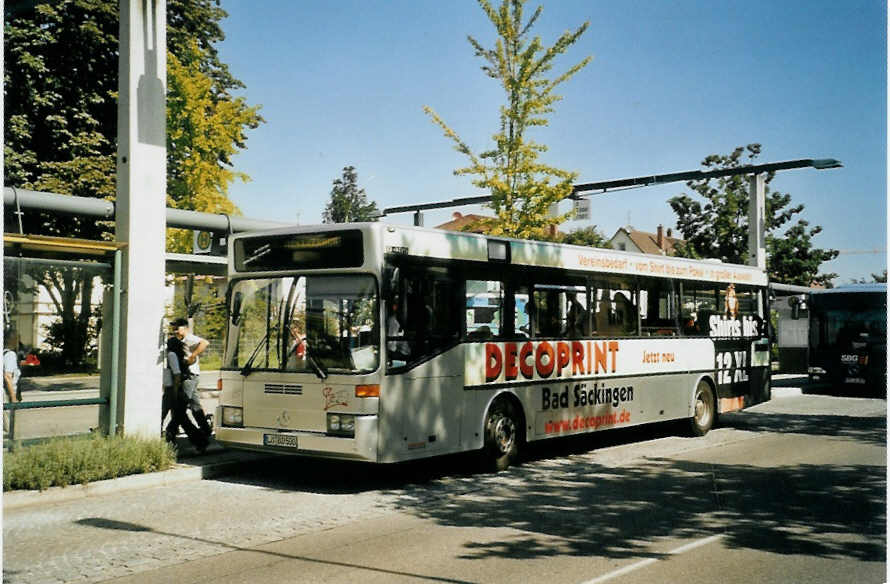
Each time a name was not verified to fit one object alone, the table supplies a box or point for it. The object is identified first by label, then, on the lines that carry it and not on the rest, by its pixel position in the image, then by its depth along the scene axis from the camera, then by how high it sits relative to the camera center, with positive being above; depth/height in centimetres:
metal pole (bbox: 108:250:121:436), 1105 -15
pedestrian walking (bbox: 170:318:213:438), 1215 -40
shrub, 941 -137
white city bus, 1009 -11
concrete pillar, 1107 +151
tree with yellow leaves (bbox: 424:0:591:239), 2191 +479
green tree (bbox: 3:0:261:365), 2497 +637
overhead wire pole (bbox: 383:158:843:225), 2358 +420
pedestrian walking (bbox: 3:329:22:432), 1044 -39
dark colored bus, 2633 +0
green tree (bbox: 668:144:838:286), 4528 +542
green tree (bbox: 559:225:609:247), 6159 +671
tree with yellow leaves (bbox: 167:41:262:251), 2480 +527
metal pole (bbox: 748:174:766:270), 2694 +340
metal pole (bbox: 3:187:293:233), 1586 +234
